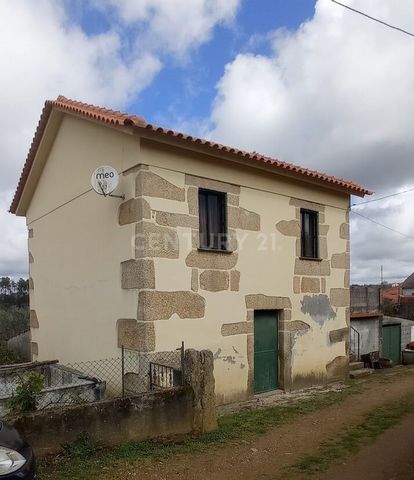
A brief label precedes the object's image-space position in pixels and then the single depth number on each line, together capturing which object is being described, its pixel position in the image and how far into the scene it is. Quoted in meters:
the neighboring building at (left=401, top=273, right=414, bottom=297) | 52.52
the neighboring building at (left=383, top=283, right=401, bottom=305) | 35.46
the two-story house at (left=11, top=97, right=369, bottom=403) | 7.84
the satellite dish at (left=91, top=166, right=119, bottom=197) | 7.70
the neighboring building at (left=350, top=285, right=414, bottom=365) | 14.84
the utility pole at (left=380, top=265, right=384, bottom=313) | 16.44
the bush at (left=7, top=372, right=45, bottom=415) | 5.41
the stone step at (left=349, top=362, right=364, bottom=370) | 13.05
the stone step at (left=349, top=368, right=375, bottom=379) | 12.21
